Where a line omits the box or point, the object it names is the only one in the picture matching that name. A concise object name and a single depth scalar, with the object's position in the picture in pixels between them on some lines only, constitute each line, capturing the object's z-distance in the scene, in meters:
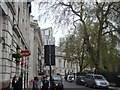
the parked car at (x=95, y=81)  28.06
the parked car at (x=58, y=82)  22.23
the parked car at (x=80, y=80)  37.59
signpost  10.18
